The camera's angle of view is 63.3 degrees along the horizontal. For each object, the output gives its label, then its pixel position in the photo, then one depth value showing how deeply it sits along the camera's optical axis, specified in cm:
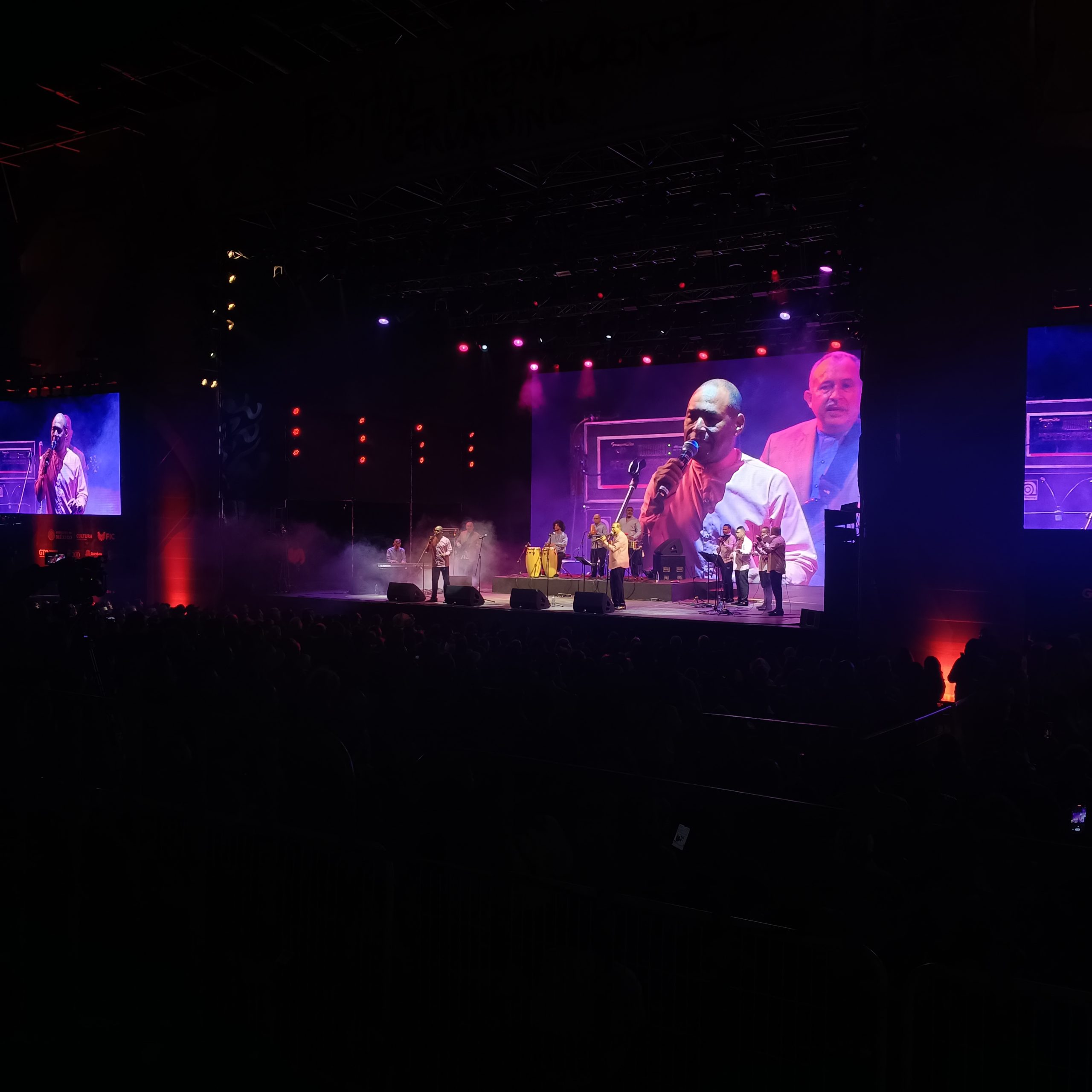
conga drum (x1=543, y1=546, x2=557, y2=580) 1750
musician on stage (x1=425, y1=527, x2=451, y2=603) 1526
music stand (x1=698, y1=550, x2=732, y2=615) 1439
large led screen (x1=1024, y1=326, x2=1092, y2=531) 1073
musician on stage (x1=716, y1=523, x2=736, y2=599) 1462
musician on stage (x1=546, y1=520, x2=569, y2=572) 1733
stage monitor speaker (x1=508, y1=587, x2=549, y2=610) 1331
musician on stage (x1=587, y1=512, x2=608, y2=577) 1616
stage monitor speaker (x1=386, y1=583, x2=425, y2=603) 1433
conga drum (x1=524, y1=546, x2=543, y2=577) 1784
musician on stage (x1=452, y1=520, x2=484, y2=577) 1938
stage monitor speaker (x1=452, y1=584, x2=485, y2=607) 1376
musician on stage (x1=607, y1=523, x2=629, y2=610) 1597
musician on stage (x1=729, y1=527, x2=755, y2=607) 1508
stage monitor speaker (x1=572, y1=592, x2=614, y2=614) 1301
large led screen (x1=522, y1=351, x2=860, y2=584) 1750
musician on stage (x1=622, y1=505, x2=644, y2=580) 1722
